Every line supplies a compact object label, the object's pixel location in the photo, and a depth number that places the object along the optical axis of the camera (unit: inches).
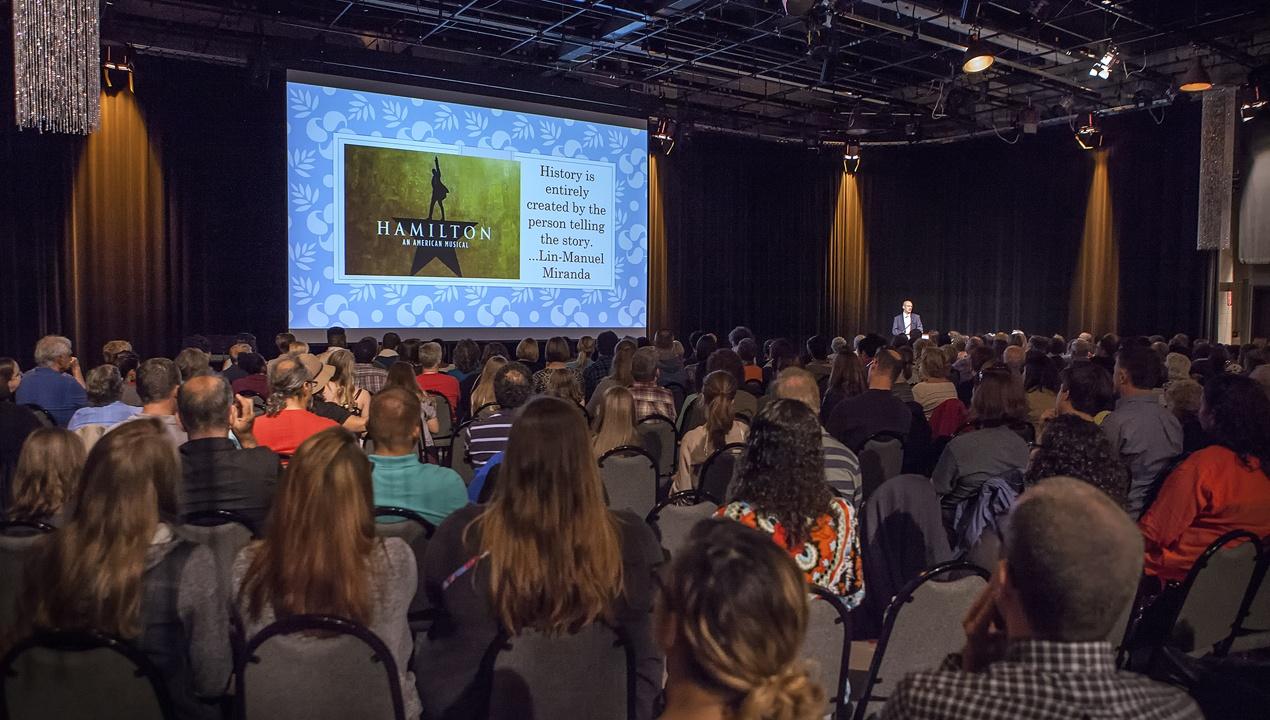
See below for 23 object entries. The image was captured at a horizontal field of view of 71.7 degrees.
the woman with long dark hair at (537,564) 82.9
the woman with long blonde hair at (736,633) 48.4
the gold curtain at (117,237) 406.3
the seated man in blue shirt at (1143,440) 162.4
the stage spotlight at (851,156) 623.2
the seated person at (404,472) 126.6
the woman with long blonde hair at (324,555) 82.4
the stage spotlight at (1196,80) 390.3
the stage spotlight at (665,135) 516.1
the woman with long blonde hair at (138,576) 81.9
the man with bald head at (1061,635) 49.9
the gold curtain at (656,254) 592.7
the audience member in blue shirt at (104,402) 176.1
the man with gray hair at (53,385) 228.8
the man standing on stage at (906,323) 620.1
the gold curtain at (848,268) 711.7
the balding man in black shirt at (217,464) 128.5
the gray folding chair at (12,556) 100.4
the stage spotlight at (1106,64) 453.7
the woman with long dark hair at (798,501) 103.8
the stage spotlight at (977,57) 341.4
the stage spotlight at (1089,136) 542.9
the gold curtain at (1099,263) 626.5
